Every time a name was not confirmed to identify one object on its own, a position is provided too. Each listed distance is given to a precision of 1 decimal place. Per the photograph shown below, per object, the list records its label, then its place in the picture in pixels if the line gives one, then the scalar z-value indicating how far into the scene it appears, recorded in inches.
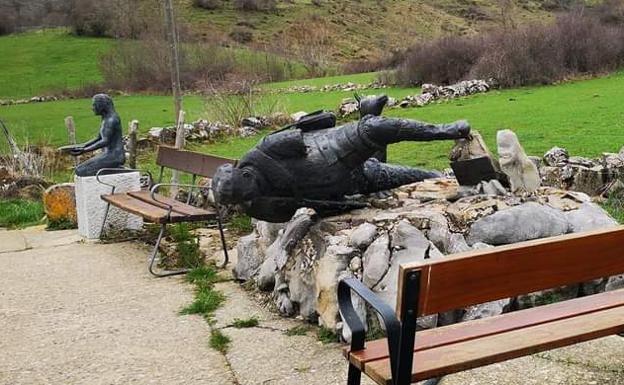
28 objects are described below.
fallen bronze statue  206.5
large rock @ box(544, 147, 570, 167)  354.3
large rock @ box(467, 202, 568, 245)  195.6
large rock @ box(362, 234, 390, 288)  179.2
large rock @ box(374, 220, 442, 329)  174.4
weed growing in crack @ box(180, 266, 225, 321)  208.1
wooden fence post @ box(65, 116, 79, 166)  489.1
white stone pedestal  328.5
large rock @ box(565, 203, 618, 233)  203.3
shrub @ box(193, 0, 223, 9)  2856.8
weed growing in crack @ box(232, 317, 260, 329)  192.9
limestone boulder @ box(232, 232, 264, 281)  238.4
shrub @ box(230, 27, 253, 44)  2453.0
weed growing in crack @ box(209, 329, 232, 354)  176.7
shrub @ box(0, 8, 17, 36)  2487.7
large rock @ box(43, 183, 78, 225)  368.8
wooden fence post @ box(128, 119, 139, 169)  414.6
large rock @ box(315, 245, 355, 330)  181.2
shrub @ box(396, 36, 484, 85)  1118.4
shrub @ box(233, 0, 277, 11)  2844.5
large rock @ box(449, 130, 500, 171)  231.0
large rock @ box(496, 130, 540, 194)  235.5
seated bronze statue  329.4
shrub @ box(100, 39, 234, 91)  1488.6
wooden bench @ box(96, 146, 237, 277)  258.2
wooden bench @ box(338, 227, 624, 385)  100.7
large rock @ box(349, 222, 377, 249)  189.6
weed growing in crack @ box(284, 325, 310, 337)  184.5
